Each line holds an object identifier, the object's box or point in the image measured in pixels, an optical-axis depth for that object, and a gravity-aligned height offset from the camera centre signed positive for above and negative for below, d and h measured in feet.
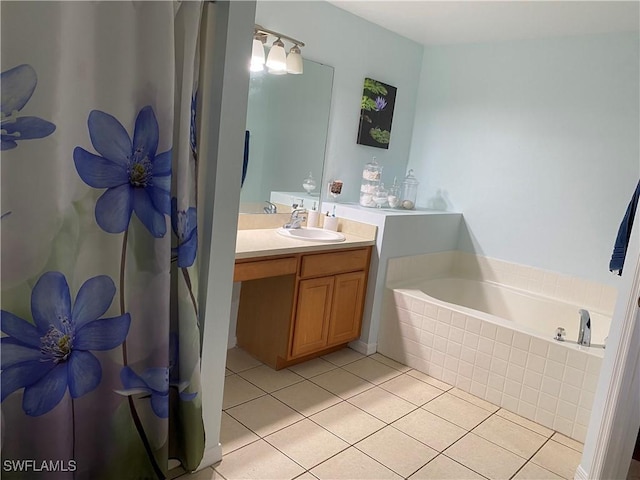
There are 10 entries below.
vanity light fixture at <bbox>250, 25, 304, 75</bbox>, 9.10 +1.91
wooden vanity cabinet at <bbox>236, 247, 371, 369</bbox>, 9.19 -3.01
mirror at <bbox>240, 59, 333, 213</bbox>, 9.55 +0.43
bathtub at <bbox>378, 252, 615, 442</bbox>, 8.23 -2.98
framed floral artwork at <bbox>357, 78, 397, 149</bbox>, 11.69 +1.30
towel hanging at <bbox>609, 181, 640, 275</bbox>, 7.68 -0.71
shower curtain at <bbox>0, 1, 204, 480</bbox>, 4.18 -0.95
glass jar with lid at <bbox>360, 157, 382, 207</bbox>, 11.50 -0.41
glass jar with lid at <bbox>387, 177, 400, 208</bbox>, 12.01 -0.70
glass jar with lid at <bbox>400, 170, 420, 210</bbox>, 12.83 -0.48
